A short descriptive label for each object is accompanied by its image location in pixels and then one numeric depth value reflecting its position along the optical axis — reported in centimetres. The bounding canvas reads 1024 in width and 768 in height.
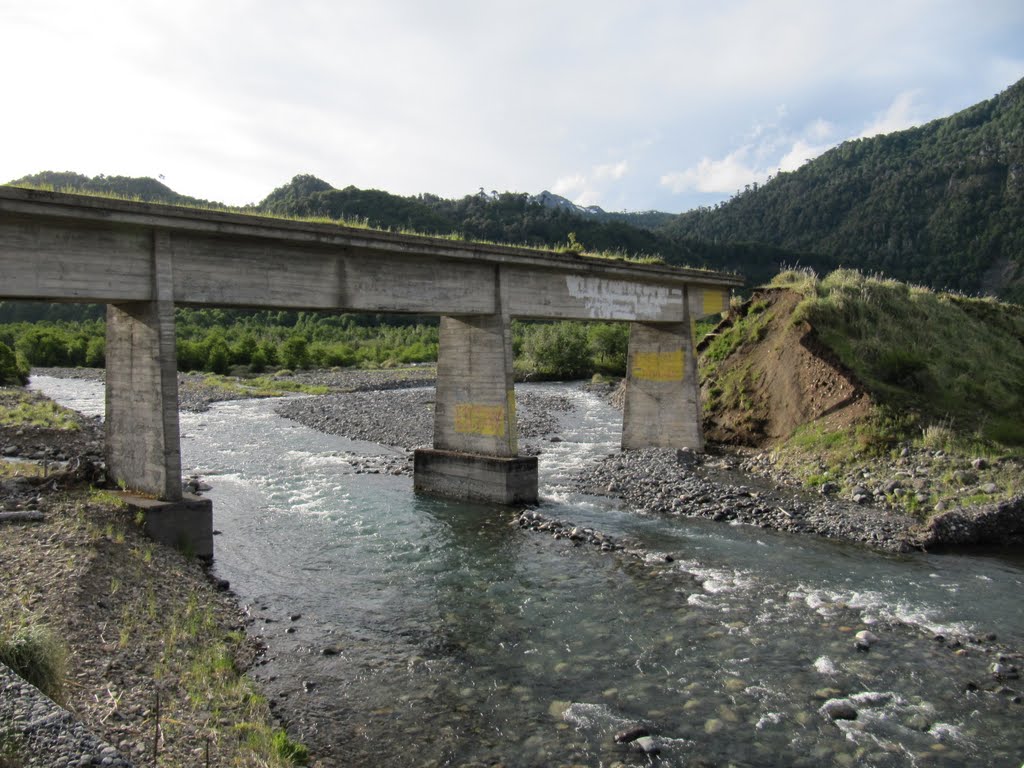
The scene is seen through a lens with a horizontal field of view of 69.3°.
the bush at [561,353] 6988
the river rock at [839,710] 902
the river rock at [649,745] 821
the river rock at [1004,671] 1000
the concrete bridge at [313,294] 1397
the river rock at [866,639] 1091
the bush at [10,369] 5062
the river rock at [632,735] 843
